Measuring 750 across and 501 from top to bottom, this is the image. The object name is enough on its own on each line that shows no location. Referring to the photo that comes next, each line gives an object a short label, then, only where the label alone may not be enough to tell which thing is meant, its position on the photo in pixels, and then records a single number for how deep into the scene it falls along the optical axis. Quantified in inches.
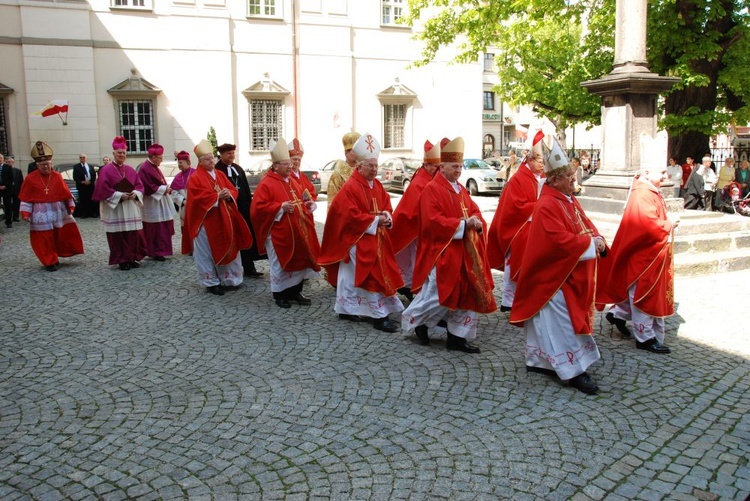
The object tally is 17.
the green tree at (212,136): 937.9
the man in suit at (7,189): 626.8
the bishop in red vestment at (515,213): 288.2
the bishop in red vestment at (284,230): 307.7
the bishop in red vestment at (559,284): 199.3
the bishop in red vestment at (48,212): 406.3
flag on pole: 863.4
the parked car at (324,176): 917.1
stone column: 392.2
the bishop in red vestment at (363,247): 265.6
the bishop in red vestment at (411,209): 275.0
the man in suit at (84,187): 677.3
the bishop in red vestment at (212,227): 338.0
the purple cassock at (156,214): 425.7
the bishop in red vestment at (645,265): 234.2
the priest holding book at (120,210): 402.9
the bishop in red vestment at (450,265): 232.7
